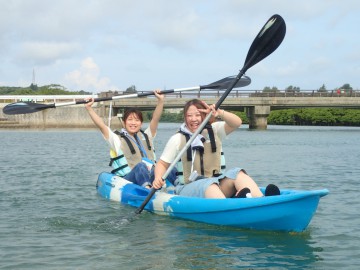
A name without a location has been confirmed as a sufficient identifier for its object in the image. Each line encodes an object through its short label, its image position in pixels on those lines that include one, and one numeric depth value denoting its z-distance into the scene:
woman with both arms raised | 9.06
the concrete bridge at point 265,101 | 47.19
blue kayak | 6.37
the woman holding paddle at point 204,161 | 6.91
